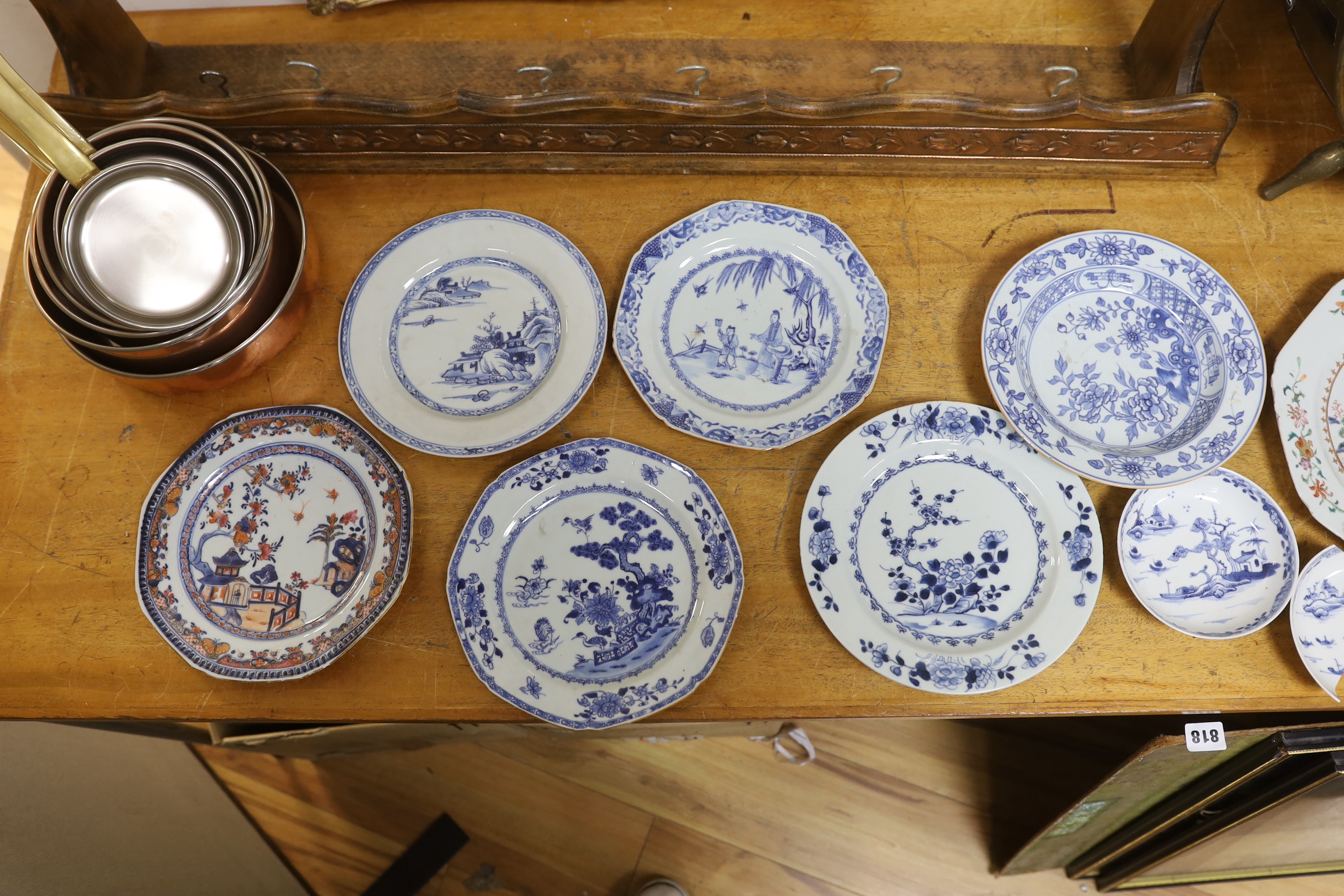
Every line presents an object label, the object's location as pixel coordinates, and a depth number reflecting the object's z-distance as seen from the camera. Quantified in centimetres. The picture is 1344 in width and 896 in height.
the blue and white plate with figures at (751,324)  117
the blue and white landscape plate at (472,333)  116
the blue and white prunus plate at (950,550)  108
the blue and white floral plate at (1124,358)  113
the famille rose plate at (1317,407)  112
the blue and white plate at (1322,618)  107
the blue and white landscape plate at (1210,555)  110
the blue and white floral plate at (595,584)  107
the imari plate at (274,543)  110
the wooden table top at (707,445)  108
